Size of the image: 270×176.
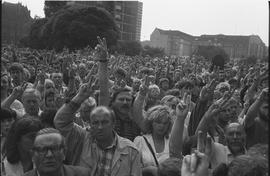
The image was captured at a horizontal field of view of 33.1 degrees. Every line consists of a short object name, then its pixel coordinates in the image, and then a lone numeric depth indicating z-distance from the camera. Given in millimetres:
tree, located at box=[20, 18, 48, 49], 50750
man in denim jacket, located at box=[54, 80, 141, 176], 3328
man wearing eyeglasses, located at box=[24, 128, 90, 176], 2803
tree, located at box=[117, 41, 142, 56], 52647
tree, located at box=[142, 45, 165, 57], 54822
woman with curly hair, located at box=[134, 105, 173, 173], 3859
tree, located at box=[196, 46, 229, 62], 56856
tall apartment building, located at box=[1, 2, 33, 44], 56369
